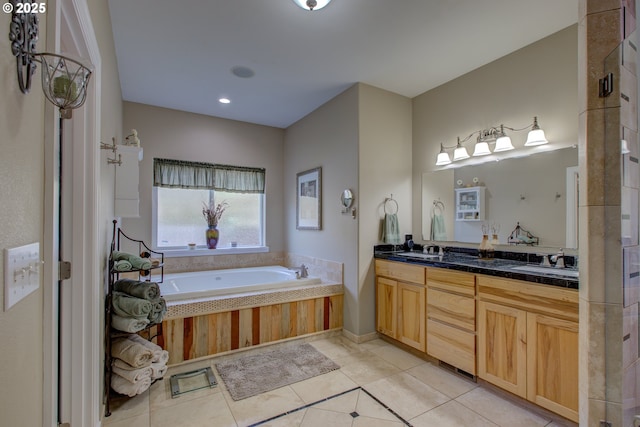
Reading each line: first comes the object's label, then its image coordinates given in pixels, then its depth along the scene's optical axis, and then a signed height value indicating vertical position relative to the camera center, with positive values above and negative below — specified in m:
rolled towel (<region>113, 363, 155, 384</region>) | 2.13 -1.11
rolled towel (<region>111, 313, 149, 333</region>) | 2.03 -0.73
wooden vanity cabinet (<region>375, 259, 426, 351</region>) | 2.82 -0.85
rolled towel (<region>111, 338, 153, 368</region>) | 2.12 -0.96
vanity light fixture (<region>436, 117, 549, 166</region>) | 2.50 +0.67
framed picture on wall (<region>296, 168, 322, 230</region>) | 3.86 +0.20
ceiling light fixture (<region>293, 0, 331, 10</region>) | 2.01 +1.39
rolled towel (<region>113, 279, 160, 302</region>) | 2.10 -0.52
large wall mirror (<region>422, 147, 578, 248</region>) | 2.38 +0.16
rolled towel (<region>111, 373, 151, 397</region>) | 2.13 -1.19
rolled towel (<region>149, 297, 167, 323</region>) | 2.11 -0.68
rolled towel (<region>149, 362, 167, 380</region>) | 2.22 -1.14
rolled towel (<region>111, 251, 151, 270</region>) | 2.21 -0.34
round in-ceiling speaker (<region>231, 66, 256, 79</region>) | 2.92 +1.39
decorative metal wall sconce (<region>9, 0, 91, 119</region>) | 0.70 +0.39
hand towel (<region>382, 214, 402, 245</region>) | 3.34 -0.15
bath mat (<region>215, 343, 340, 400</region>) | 2.39 -1.33
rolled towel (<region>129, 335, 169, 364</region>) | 2.23 -0.99
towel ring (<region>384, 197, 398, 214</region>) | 3.43 +0.14
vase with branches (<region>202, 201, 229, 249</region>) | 4.19 -0.07
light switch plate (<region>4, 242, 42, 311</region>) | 0.65 -0.14
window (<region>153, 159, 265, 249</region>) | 3.98 +0.19
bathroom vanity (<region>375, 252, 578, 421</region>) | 1.87 -0.78
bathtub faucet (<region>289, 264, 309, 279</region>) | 3.79 -0.72
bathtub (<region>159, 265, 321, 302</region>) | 3.00 -0.78
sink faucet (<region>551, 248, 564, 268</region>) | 2.29 -0.32
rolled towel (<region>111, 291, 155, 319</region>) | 2.03 -0.62
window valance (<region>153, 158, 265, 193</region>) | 3.94 +0.53
